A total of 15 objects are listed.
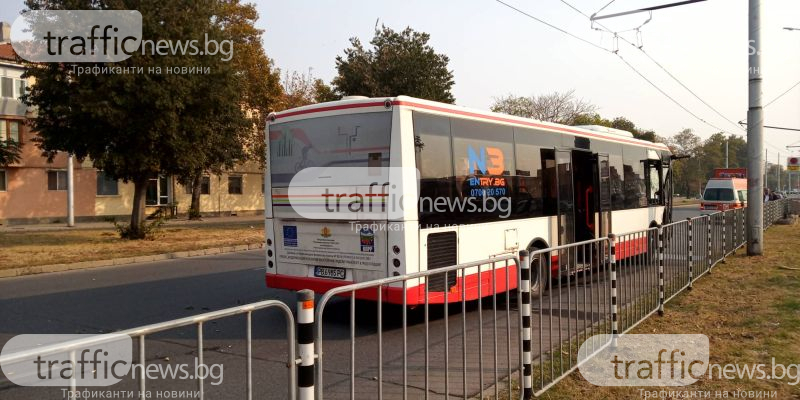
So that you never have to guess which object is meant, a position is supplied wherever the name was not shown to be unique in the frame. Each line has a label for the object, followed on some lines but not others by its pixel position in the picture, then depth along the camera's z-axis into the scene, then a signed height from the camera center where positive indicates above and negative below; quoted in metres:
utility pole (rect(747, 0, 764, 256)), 14.04 +1.27
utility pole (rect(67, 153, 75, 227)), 26.55 +0.20
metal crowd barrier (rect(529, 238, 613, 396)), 5.29 -1.10
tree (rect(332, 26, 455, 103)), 26.88 +6.25
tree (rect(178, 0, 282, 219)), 19.36 +3.90
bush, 19.78 -0.91
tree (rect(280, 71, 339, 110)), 37.06 +7.44
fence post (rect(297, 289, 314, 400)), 3.13 -0.79
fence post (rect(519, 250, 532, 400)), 4.77 -1.08
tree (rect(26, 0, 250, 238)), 17.23 +3.09
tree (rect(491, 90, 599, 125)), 52.56 +8.17
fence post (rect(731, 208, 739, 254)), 14.37 -0.89
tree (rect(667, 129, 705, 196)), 96.06 +5.17
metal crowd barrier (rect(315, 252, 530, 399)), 4.48 -1.22
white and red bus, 7.36 +0.16
